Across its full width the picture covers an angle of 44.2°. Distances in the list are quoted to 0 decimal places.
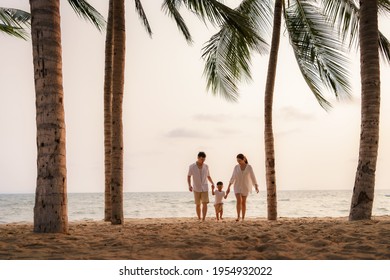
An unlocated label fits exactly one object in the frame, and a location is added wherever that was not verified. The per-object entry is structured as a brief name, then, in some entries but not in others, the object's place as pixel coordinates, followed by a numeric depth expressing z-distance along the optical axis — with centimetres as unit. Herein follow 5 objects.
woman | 949
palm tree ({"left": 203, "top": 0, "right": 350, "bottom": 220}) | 1005
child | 1058
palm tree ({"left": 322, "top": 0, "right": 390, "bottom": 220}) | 711
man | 941
